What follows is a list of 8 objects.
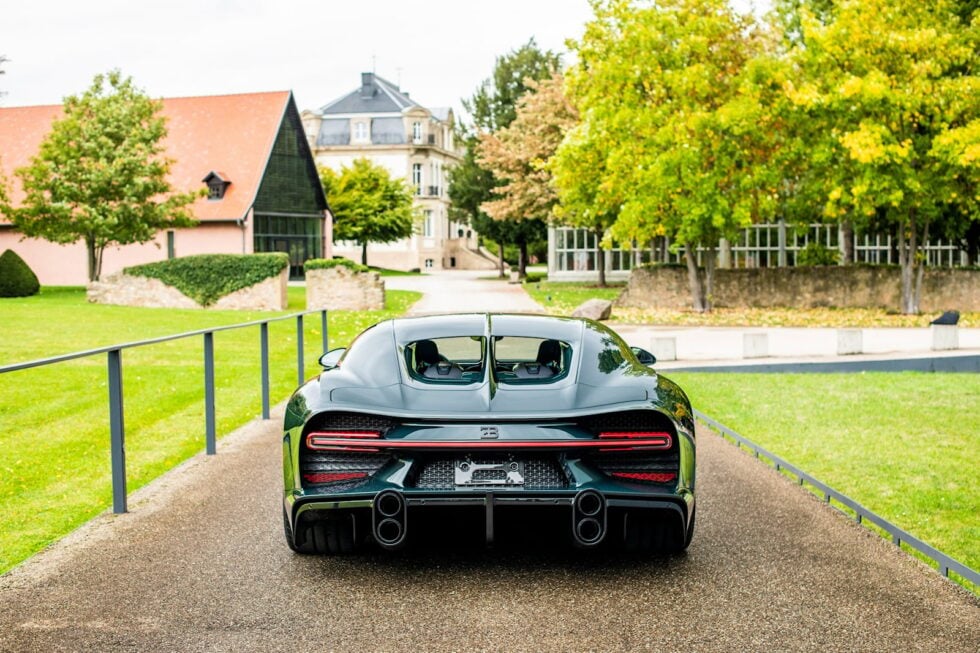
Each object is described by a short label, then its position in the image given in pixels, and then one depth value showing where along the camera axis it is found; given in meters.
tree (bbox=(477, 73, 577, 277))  49.47
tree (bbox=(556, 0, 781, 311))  30.31
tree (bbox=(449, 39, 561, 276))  62.31
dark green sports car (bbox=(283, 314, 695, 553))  5.30
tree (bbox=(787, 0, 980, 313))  28.53
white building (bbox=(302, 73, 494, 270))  91.00
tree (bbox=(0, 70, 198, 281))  40.25
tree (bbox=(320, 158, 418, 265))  68.50
